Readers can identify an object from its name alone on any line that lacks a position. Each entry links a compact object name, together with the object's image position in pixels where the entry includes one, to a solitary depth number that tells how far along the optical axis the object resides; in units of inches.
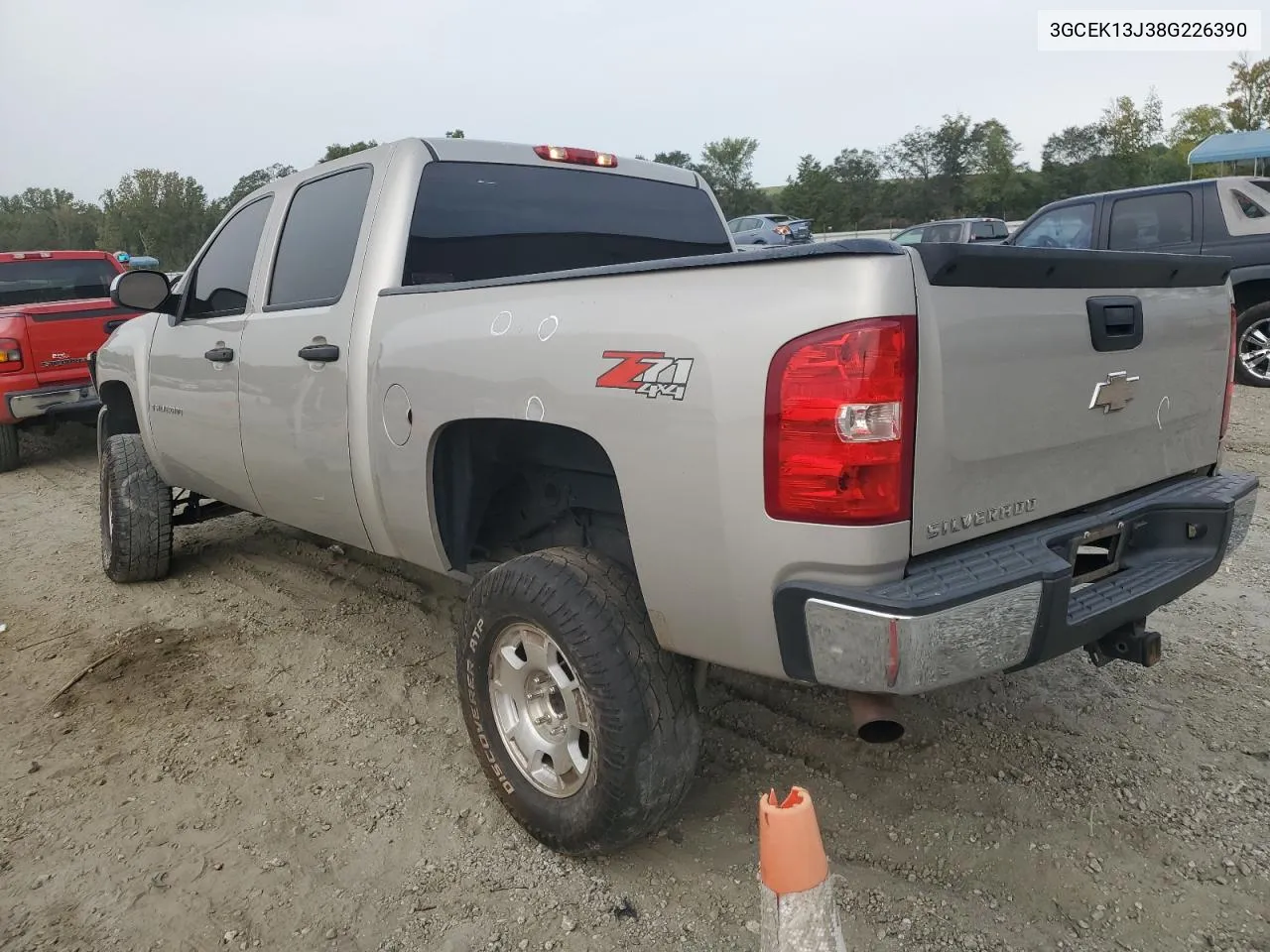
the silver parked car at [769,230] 883.2
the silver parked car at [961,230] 542.0
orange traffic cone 58.4
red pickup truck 311.7
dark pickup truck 315.3
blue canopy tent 919.0
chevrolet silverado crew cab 73.9
